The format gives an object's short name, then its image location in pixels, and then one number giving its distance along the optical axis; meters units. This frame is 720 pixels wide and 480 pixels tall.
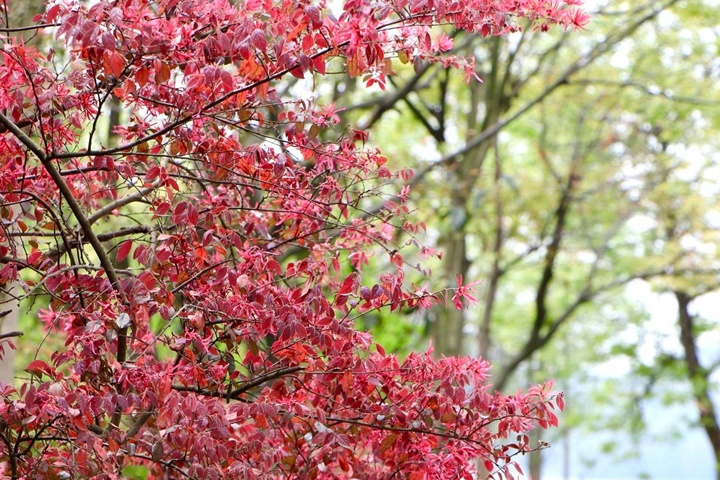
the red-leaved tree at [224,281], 4.47
